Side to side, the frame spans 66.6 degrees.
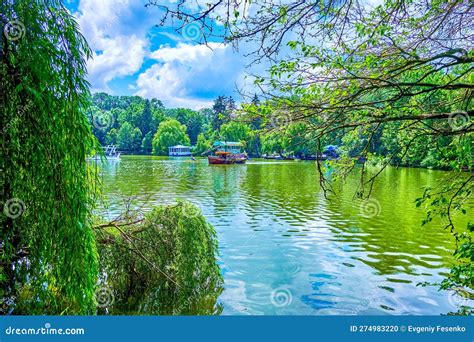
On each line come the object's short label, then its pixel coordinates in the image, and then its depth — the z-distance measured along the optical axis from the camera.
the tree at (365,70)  3.49
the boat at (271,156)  72.04
